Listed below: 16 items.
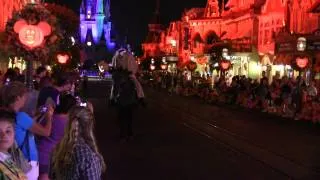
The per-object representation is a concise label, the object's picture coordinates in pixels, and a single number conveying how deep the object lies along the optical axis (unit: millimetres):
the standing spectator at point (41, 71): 10003
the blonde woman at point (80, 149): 3811
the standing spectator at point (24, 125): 4547
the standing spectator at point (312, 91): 18237
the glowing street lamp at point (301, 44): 21403
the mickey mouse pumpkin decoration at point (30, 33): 9368
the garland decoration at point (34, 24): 9643
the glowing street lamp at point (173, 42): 66149
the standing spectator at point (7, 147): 2914
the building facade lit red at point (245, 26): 31001
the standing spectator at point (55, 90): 6702
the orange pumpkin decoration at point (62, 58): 27152
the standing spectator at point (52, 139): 5560
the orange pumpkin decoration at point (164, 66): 62967
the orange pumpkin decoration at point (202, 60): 43995
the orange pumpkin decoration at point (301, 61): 21435
